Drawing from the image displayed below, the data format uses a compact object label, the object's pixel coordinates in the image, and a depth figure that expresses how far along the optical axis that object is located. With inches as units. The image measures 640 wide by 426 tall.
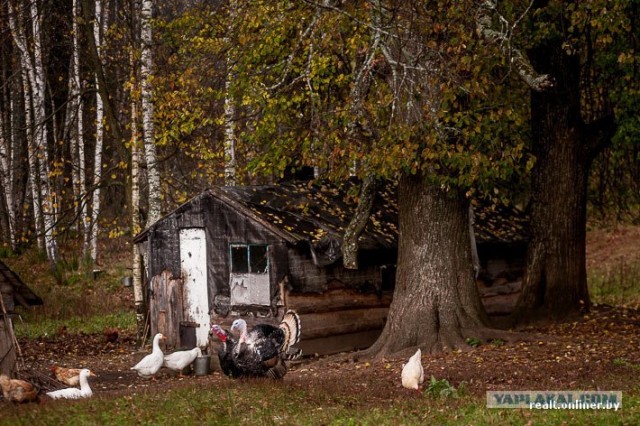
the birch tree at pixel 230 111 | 743.7
